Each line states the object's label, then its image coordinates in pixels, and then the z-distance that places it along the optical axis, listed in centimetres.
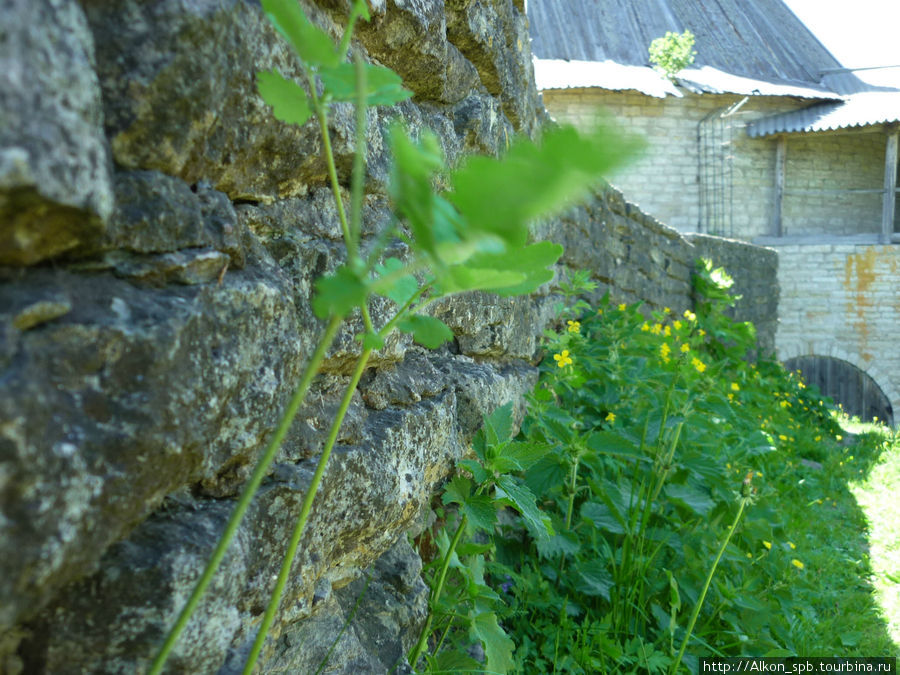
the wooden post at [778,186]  1227
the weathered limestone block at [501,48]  177
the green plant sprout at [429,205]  43
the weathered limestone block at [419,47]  128
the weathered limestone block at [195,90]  66
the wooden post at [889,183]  1170
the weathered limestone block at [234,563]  65
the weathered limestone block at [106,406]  52
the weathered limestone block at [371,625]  102
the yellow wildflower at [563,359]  258
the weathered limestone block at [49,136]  49
